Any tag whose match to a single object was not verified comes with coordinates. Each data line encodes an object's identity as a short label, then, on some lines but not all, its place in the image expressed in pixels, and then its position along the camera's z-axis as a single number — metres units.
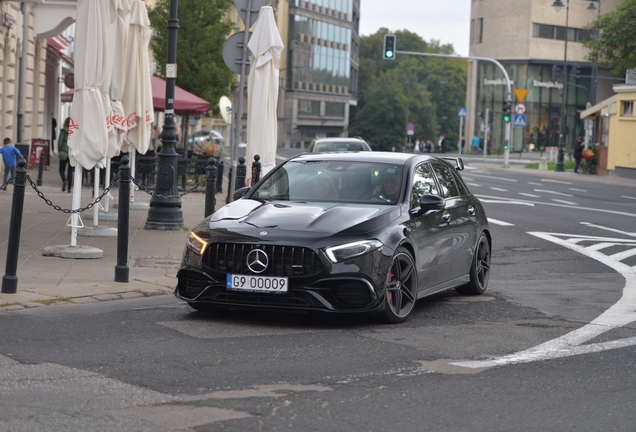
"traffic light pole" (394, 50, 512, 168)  56.84
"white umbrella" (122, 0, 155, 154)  17.52
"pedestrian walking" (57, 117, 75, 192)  24.09
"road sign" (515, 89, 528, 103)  54.72
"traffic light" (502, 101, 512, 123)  56.12
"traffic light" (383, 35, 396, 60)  46.81
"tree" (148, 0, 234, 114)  42.47
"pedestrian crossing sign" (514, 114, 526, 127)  57.12
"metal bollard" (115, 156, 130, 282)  10.38
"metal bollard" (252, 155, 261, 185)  15.45
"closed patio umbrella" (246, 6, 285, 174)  17.92
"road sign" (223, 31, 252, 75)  16.42
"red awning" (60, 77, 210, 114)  26.47
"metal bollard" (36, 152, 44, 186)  25.37
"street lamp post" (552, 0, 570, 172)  55.94
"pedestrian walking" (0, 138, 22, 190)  24.08
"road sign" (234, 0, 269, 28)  16.23
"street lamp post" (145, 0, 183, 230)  16.25
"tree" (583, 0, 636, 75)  44.50
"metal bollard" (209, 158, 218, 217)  13.23
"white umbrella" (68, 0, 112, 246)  12.52
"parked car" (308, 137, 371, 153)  27.73
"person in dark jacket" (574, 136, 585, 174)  52.78
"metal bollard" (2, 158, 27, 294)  9.32
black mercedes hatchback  8.16
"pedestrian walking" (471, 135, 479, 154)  88.62
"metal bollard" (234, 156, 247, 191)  15.24
